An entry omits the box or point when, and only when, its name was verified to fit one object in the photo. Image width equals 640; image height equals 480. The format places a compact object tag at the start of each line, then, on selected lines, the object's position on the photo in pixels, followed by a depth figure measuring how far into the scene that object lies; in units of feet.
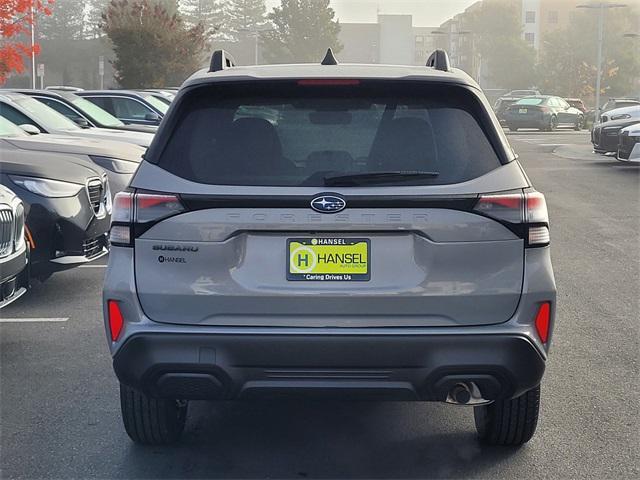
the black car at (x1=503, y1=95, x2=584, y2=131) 139.44
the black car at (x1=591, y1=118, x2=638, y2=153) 72.18
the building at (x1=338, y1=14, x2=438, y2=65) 405.39
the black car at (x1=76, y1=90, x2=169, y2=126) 62.44
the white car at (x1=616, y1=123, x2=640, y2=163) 64.28
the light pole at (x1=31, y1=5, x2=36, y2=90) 64.18
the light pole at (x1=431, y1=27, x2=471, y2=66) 366.10
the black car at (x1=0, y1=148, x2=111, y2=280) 26.03
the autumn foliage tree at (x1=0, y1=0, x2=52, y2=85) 59.00
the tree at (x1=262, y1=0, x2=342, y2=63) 309.42
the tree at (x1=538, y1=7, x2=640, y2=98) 249.96
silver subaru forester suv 12.76
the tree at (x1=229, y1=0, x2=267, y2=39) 372.79
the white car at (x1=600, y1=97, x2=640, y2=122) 137.94
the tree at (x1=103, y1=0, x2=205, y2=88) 103.86
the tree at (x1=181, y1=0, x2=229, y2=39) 348.38
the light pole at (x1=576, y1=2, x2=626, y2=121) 140.15
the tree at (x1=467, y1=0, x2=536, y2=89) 295.48
